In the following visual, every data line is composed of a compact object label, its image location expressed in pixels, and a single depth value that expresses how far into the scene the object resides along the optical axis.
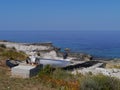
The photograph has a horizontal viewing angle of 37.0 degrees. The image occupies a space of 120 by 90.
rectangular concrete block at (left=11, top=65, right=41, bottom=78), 7.72
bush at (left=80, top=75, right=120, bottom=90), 6.13
